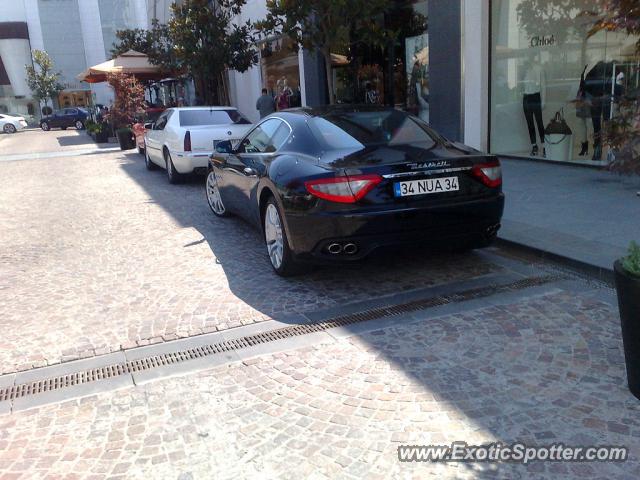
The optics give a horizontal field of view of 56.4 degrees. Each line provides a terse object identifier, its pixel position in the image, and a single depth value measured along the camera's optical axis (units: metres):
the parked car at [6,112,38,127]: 60.31
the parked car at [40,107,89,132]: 44.62
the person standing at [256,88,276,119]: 17.09
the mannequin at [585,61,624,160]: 9.08
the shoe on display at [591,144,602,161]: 9.45
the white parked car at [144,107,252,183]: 10.60
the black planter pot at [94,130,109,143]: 25.23
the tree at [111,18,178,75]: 24.97
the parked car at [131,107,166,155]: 17.17
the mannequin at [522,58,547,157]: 10.53
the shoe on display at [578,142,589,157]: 9.80
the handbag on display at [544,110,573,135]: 10.18
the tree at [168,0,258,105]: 18.25
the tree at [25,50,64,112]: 60.53
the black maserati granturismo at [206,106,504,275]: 4.54
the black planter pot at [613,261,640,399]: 2.88
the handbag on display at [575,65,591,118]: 9.53
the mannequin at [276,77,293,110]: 17.81
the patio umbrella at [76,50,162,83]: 23.56
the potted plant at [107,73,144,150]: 22.64
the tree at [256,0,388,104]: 10.63
